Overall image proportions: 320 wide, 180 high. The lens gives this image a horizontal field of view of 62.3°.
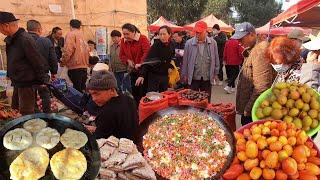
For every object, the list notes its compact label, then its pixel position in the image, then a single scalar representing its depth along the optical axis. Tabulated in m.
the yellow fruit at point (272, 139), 2.02
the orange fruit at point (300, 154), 1.95
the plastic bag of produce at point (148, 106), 3.99
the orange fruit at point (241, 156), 2.02
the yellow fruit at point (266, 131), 2.12
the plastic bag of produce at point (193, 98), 4.06
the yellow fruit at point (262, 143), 2.02
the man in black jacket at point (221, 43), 8.86
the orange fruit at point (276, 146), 1.97
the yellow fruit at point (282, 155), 1.94
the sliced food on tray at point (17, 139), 1.45
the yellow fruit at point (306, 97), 2.53
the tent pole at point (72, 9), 7.61
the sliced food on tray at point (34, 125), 1.50
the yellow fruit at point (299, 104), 2.51
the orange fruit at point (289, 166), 1.88
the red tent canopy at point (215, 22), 16.86
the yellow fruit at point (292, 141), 2.02
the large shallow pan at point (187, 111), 1.76
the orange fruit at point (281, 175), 1.89
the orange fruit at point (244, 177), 1.96
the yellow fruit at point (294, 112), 2.50
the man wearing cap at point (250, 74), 2.96
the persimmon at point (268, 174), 1.91
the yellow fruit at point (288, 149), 1.97
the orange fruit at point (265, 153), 1.97
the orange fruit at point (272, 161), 1.93
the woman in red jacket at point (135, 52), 4.80
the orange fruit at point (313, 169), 1.93
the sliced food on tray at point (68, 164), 1.43
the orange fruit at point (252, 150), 2.00
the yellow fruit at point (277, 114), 2.50
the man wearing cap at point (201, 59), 4.51
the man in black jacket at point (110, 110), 2.33
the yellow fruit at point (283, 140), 2.00
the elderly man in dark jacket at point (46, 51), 4.58
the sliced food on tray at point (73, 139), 1.50
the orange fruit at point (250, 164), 1.97
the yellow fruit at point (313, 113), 2.50
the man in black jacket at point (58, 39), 6.17
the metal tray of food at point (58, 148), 1.44
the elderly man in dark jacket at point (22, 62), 3.74
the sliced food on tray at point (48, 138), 1.47
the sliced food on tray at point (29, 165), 1.40
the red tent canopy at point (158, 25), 14.99
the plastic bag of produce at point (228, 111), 3.96
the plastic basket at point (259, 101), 2.60
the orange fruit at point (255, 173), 1.93
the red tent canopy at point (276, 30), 13.08
